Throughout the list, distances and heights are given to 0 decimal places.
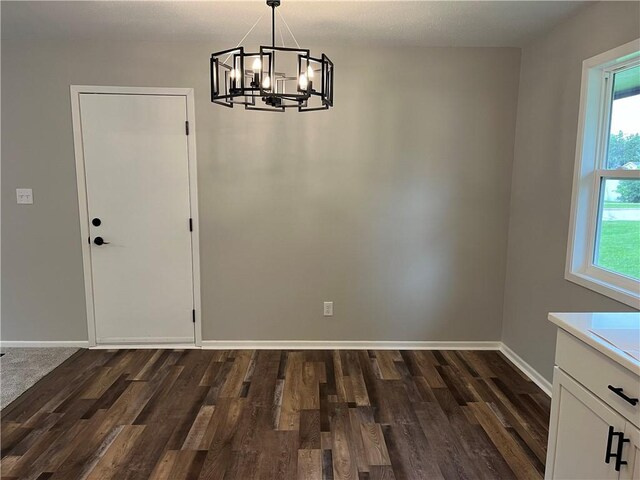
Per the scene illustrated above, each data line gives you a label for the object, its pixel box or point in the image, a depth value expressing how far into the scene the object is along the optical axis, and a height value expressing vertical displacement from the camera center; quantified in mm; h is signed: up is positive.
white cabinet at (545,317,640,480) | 1219 -723
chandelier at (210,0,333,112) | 1637 +479
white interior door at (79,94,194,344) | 3221 -187
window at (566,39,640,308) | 2197 +96
